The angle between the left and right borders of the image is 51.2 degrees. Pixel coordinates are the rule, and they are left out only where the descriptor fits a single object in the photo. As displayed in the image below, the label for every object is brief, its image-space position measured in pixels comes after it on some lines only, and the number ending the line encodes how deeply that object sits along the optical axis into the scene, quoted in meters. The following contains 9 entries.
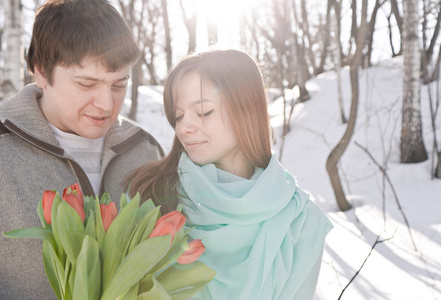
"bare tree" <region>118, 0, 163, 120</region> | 8.55
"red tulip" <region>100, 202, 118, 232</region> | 0.99
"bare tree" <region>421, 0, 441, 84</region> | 7.19
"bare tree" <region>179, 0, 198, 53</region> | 5.05
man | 1.63
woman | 1.42
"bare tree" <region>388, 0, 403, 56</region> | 9.94
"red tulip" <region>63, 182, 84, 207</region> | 1.04
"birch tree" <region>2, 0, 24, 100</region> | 4.38
